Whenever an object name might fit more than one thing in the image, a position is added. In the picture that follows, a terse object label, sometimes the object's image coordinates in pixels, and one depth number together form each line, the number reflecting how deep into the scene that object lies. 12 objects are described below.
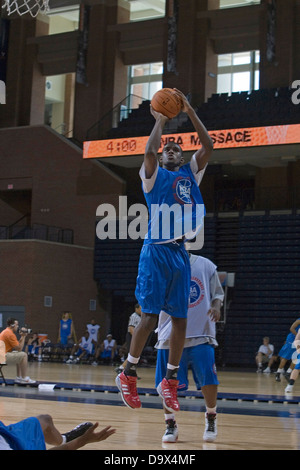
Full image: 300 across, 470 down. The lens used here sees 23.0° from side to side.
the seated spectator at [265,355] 22.30
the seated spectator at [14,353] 13.16
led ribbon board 22.61
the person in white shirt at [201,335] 6.50
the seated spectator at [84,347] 24.89
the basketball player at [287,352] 17.80
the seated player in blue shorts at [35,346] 24.89
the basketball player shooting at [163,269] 5.62
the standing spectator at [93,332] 25.19
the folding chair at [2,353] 12.88
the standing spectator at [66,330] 25.03
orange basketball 5.71
